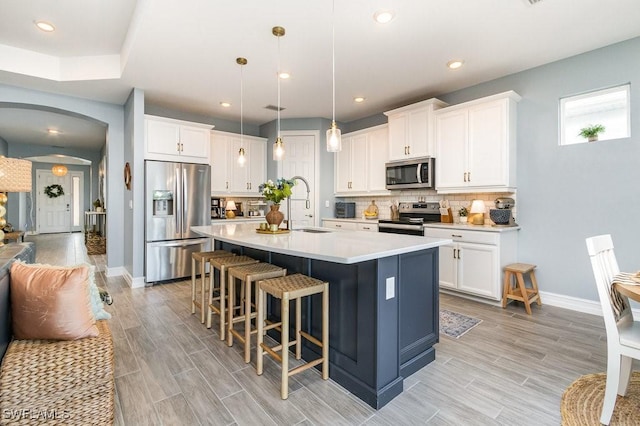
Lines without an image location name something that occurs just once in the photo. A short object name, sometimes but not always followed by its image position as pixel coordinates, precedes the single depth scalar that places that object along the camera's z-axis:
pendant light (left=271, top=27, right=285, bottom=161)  2.80
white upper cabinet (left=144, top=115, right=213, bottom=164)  4.37
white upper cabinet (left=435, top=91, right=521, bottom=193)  3.56
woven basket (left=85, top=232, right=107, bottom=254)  7.10
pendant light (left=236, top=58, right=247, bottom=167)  3.41
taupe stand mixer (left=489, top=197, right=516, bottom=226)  3.65
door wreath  10.43
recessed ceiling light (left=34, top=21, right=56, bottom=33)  3.00
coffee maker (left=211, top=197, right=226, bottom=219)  5.54
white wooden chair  1.56
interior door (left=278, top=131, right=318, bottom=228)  5.59
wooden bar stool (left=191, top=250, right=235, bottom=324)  2.94
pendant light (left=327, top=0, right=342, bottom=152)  2.37
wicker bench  1.33
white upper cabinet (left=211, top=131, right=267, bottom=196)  5.38
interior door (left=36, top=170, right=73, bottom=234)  10.35
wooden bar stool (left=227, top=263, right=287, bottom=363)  2.19
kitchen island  1.82
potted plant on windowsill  3.18
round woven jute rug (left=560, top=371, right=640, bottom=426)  1.65
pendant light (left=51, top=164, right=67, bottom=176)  9.17
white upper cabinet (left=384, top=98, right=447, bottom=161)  4.21
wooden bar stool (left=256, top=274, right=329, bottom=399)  1.85
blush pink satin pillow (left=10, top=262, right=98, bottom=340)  1.55
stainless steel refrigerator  4.29
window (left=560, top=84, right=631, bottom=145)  3.09
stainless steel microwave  4.22
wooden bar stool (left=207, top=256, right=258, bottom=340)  2.57
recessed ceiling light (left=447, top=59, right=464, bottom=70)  3.43
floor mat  2.79
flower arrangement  2.83
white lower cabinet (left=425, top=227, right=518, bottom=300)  3.42
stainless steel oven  4.06
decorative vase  2.88
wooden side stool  3.24
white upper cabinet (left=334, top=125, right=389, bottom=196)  5.05
